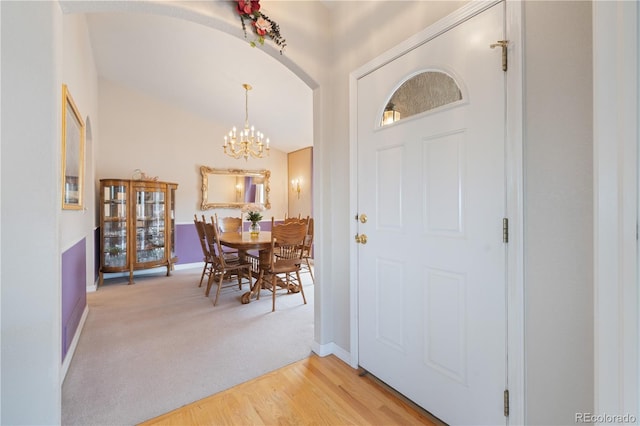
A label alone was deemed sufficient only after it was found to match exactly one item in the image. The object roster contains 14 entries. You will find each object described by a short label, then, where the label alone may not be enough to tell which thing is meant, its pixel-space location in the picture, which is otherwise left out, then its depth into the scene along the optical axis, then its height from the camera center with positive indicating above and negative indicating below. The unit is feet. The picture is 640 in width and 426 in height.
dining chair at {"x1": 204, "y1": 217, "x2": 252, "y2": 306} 10.94 -2.13
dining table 10.86 -1.29
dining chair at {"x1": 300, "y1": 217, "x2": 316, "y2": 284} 13.35 -1.46
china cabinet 14.08 -0.68
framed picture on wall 6.29 +1.53
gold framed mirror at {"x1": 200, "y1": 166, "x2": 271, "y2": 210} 18.48 +1.67
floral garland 5.42 +3.85
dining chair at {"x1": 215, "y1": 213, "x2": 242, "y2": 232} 15.74 -0.69
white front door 4.11 -0.37
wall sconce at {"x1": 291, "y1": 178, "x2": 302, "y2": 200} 20.81 +2.01
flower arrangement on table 13.32 -0.61
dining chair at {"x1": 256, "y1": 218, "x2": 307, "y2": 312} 10.72 -1.66
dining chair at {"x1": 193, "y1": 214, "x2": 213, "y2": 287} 12.30 -1.33
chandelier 13.53 +3.73
